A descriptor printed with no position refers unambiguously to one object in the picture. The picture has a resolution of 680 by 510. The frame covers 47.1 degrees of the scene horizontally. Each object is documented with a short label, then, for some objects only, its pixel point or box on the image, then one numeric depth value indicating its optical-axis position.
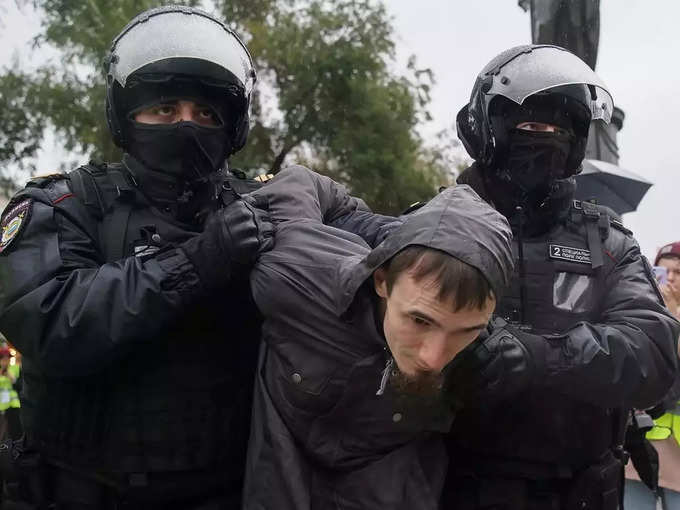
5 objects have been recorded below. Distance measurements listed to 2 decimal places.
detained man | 1.46
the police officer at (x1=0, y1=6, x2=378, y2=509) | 1.78
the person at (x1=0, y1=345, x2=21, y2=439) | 5.20
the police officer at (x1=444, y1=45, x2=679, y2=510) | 1.94
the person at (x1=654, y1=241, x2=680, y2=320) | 4.38
